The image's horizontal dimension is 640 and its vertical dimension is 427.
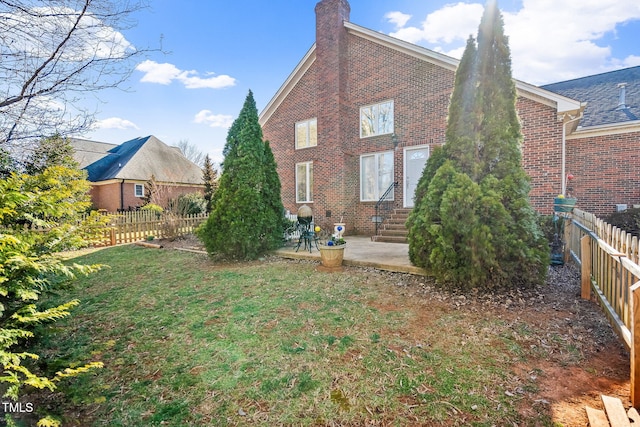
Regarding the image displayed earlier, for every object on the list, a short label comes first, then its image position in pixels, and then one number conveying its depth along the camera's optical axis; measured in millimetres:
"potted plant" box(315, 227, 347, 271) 5891
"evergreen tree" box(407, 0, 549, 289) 4074
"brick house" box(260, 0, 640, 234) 9883
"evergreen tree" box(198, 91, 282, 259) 6758
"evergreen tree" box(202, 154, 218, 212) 17656
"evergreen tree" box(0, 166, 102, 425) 2010
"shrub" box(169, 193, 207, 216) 16906
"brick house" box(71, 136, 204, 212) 20359
